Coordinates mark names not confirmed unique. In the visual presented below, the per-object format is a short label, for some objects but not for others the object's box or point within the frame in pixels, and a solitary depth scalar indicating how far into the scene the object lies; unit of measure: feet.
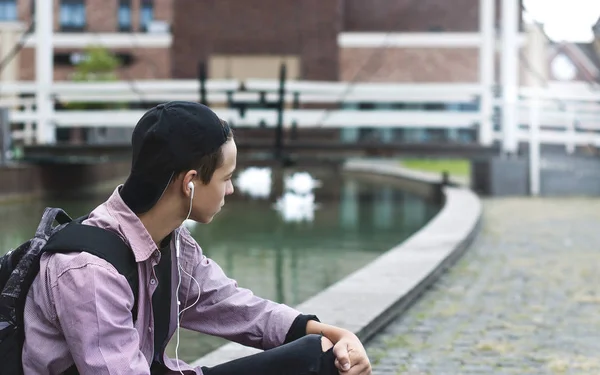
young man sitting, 6.51
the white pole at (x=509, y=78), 51.34
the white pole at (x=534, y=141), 50.62
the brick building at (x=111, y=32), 132.77
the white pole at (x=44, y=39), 53.72
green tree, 123.13
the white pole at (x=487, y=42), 56.44
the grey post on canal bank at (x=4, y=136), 48.67
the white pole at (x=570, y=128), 51.67
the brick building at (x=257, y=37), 103.55
